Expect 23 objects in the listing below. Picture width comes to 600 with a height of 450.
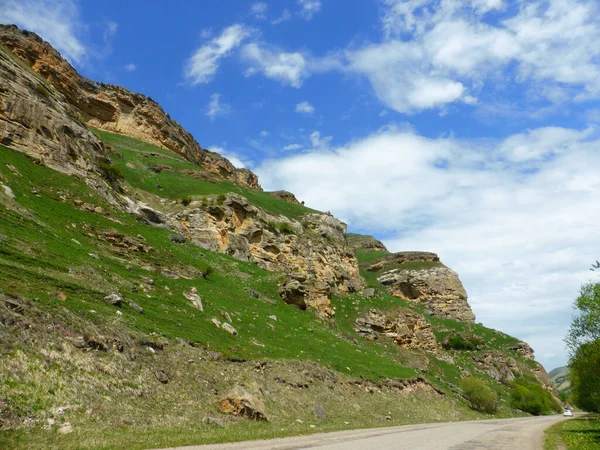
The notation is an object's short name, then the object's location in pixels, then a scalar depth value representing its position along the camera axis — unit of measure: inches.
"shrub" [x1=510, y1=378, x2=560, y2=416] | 3238.2
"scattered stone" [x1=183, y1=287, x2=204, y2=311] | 1423.7
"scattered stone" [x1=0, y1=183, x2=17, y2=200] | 1244.1
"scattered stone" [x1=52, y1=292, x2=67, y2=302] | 831.8
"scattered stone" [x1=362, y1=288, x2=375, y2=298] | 3573.3
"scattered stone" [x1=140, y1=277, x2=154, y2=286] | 1371.8
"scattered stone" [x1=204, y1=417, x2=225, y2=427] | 789.9
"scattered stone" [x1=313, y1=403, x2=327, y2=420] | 1141.7
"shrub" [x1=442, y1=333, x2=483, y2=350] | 4006.6
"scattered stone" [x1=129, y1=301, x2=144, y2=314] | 1083.9
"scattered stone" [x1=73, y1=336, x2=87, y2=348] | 733.9
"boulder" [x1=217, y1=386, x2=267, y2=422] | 887.0
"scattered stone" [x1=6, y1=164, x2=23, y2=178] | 1456.9
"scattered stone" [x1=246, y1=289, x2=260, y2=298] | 2067.9
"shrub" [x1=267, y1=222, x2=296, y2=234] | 3174.2
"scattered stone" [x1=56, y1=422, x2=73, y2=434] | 539.7
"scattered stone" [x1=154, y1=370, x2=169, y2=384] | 840.9
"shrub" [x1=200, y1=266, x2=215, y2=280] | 1870.1
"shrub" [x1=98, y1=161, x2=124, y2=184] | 2235.0
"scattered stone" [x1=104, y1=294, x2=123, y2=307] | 1007.0
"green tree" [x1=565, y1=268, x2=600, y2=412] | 1139.3
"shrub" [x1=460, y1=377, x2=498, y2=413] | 2440.9
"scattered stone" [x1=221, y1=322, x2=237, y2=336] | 1375.6
